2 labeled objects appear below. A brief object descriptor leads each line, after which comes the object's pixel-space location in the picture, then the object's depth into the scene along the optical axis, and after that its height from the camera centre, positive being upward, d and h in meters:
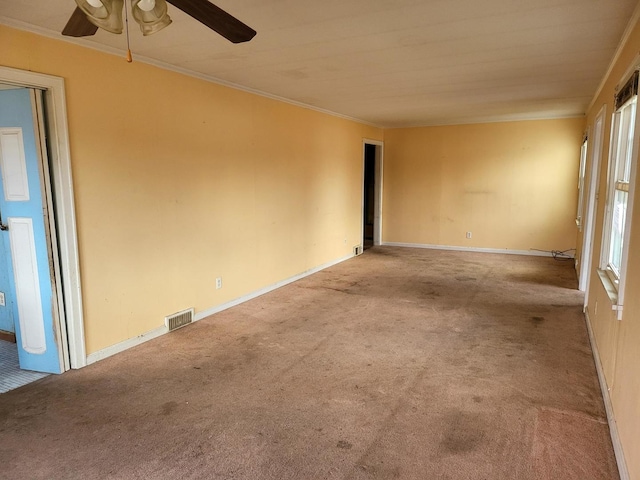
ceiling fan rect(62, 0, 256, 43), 1.50 +0.64
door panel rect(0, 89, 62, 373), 2.70 -0.35
